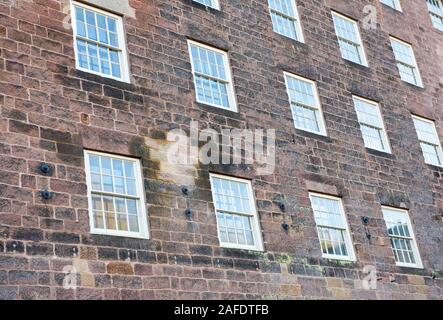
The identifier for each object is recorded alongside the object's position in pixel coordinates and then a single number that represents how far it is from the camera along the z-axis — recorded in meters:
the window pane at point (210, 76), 14.93
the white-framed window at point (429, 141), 20.52
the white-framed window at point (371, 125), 18.61
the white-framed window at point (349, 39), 19.92
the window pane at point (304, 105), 16.86
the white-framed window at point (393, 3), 23.12
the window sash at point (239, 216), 13.41
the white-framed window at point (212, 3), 16.36
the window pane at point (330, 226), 15.38
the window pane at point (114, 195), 11.80
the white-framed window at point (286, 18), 18.09
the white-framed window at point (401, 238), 17.05
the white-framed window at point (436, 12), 25.14
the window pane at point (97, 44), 13.14
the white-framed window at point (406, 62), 21.92
